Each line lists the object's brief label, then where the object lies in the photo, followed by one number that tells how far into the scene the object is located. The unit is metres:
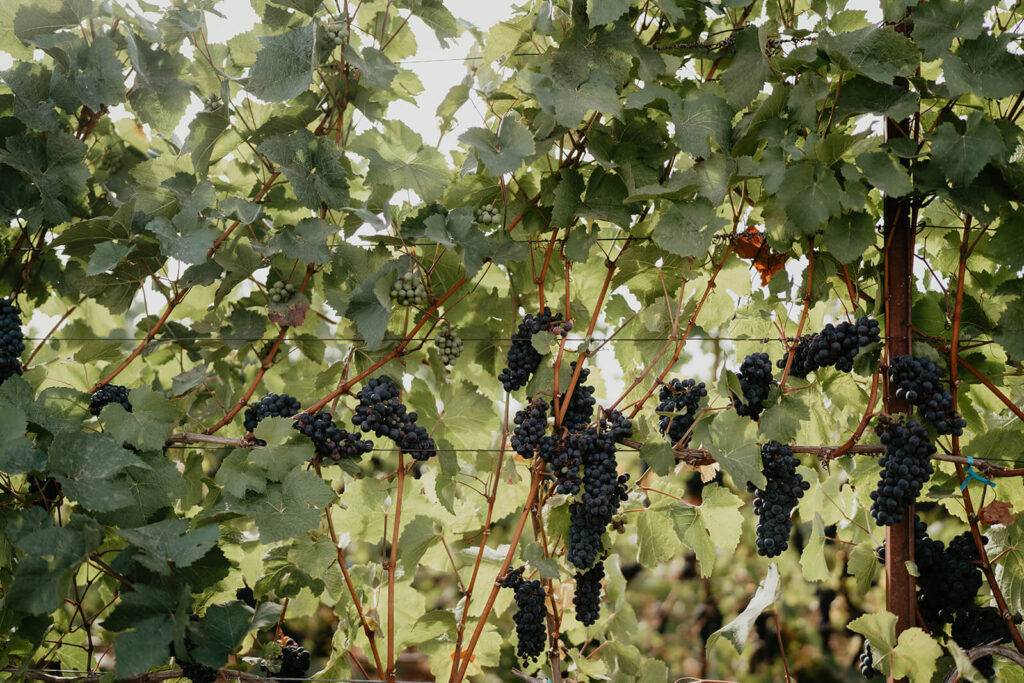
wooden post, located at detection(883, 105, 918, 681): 1.67
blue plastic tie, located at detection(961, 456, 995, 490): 1.60
